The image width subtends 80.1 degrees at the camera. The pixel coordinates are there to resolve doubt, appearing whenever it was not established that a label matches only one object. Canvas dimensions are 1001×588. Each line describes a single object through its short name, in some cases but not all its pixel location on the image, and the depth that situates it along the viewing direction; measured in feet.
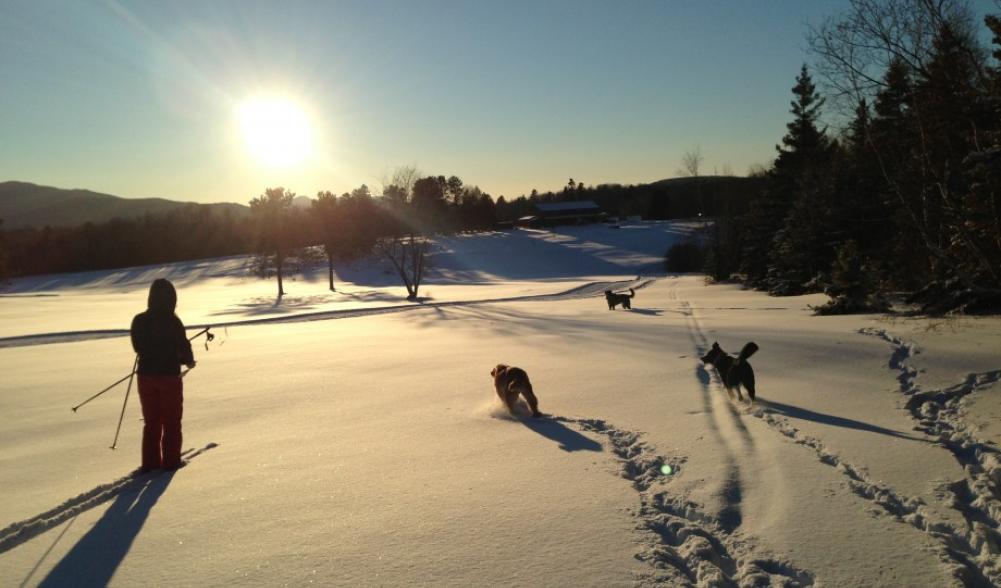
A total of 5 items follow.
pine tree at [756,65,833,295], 97.40
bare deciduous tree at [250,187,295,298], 164.45
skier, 17.62
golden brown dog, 22.27
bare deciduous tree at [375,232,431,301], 126.93
